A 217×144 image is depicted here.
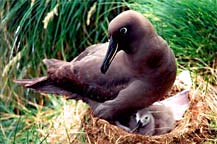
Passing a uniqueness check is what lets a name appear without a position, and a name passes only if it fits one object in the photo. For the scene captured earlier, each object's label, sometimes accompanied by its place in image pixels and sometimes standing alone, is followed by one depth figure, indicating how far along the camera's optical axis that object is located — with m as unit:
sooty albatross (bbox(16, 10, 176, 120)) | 6.48
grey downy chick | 6.89
